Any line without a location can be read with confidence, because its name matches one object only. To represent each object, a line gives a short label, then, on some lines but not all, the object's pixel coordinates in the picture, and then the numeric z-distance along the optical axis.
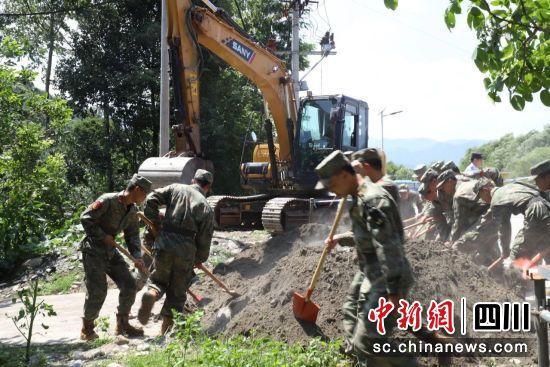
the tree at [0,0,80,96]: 25.03
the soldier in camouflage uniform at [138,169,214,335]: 6.21
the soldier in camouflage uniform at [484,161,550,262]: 6.58
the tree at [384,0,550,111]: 3.47
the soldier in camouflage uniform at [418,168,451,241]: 8.49
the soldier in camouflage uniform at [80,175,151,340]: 6.32
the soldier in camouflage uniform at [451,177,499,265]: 7.65
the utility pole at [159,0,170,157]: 13.33
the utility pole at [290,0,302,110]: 17.70
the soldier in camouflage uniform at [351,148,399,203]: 4.61
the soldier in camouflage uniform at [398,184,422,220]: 12.99
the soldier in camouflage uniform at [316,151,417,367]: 3.52
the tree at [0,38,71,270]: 10.88
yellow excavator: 10.89
